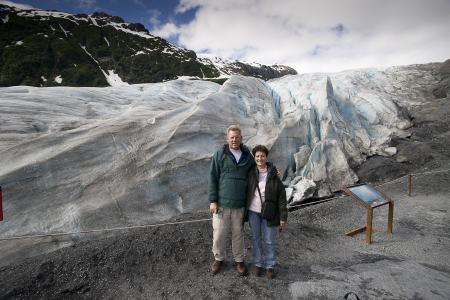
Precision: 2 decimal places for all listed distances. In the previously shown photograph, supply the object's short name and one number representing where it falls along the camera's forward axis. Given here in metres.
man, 3.16
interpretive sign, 4.68
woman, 3.12
